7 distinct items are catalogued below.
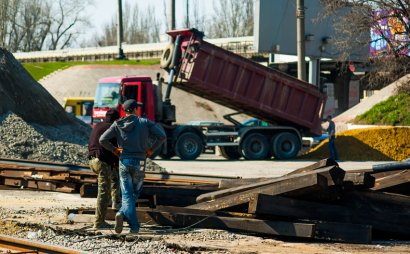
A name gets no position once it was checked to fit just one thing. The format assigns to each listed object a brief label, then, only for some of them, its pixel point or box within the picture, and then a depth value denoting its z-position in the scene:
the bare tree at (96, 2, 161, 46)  144.44
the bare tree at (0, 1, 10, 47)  114.38
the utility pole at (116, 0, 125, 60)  76.89
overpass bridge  80.01
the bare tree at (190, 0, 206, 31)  127.44
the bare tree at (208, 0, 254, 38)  120.12
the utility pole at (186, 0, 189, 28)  84.76
